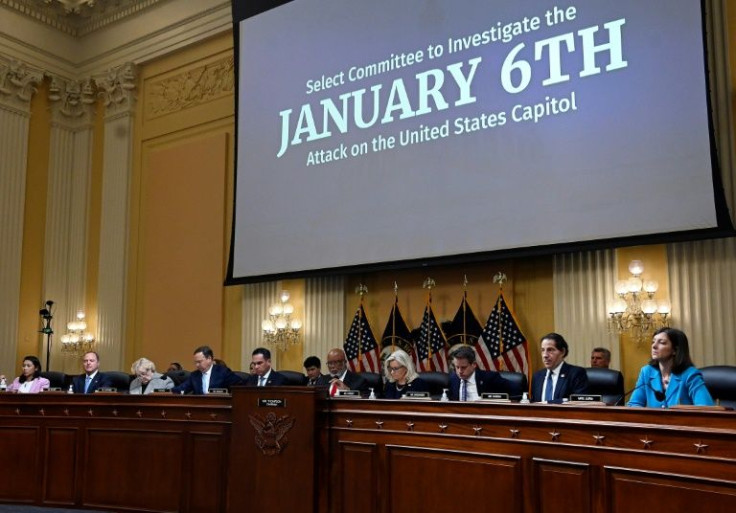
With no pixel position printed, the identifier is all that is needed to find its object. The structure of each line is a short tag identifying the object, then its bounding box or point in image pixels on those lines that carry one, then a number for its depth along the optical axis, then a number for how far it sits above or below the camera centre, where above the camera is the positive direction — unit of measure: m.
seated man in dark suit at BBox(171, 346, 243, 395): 6.27 -0.17
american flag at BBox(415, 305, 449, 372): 7.89 +0.09
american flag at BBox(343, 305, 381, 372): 8.45 +0.09
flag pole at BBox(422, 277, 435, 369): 8.00 +0.58
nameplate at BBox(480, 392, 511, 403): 4.26 -0.22
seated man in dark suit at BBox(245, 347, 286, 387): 6.21 -0.13
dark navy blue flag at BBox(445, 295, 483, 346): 7.83 +0.27
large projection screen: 6.34 +2.04
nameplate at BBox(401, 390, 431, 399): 4.68 -0.23
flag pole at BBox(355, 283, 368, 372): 8.52 +0.36
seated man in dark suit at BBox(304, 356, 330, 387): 6.82 -0.15
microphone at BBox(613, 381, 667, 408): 4.18 -0.20
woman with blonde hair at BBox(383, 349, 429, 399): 5.52 -0.14
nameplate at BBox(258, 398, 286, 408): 4.87 -0.28
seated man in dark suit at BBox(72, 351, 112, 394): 7.15 -0.21
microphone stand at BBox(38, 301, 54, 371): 10.91 +0.42
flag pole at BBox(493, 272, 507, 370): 7.50 +0.45
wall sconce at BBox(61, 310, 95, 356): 11.48 +0.23
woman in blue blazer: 4.02 -0.12
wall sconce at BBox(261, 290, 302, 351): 9.38 +0.35
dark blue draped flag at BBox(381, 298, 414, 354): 8.30 +0.22
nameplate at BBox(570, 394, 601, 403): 3.89 -0.21
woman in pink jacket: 7.16 -0.22
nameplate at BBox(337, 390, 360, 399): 5.03 -0.25
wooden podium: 4.69 -0.56
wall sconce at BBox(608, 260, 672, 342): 6.73 +0.39
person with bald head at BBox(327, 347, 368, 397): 6.44 -0.15
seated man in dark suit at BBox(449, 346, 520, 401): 5.29 -0.16
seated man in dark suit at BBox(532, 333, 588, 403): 4.86 -0.12
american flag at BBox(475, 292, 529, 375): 7.43 +0.10
